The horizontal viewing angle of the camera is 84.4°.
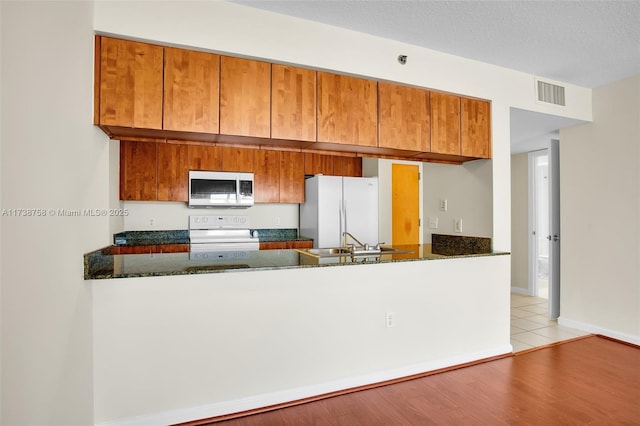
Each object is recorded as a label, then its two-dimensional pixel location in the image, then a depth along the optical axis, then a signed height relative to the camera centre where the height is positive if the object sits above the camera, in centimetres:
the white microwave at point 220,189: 430 +35
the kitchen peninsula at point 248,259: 196 -29
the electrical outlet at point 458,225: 341 -8
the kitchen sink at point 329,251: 291 -29
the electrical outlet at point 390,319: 254 -74
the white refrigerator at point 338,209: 454 +10
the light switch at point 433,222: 371 -5
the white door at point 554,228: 410 -13
